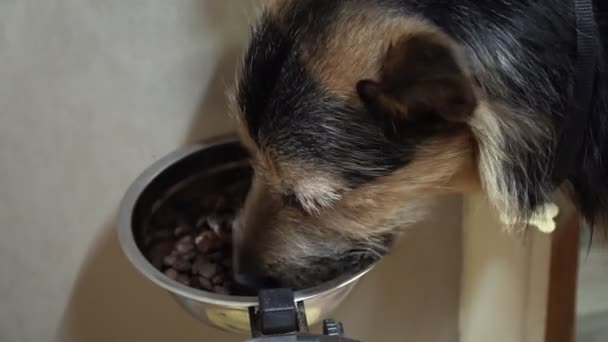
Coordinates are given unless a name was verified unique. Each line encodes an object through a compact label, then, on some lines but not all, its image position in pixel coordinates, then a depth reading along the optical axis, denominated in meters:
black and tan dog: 0.99
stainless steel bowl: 1.15
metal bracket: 1.08
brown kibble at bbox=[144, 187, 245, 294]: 1.35
